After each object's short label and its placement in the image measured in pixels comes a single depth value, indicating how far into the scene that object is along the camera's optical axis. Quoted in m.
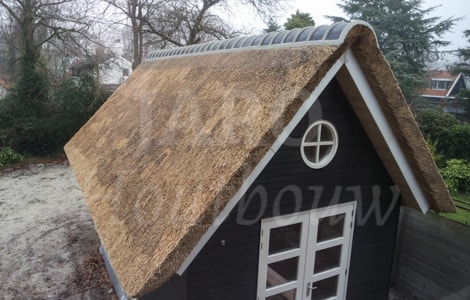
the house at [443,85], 27.70
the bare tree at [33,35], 14.80
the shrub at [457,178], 7.76
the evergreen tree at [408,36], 15.20
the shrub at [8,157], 14.23
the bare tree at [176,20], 16.84
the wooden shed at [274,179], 2.99
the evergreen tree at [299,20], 16.86
